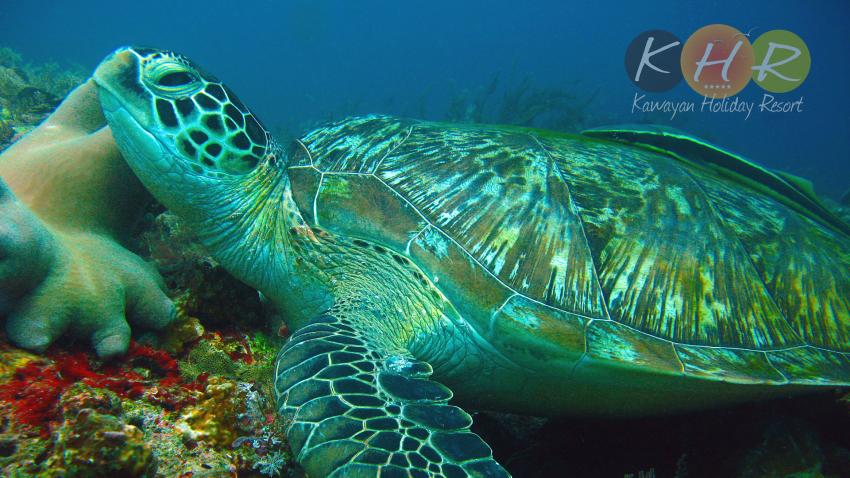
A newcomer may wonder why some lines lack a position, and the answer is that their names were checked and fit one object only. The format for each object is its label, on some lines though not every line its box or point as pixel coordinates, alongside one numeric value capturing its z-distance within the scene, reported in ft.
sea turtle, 1.60
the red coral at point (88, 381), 1.25
